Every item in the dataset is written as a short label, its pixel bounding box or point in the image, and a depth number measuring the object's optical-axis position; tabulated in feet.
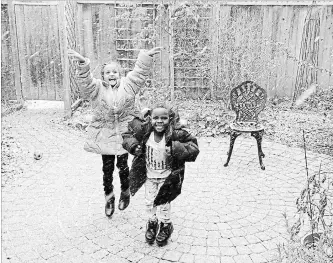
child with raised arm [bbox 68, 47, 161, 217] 14.55
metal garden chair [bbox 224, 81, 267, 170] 20.21
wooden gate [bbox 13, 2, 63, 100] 30.12
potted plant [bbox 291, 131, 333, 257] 8.84
